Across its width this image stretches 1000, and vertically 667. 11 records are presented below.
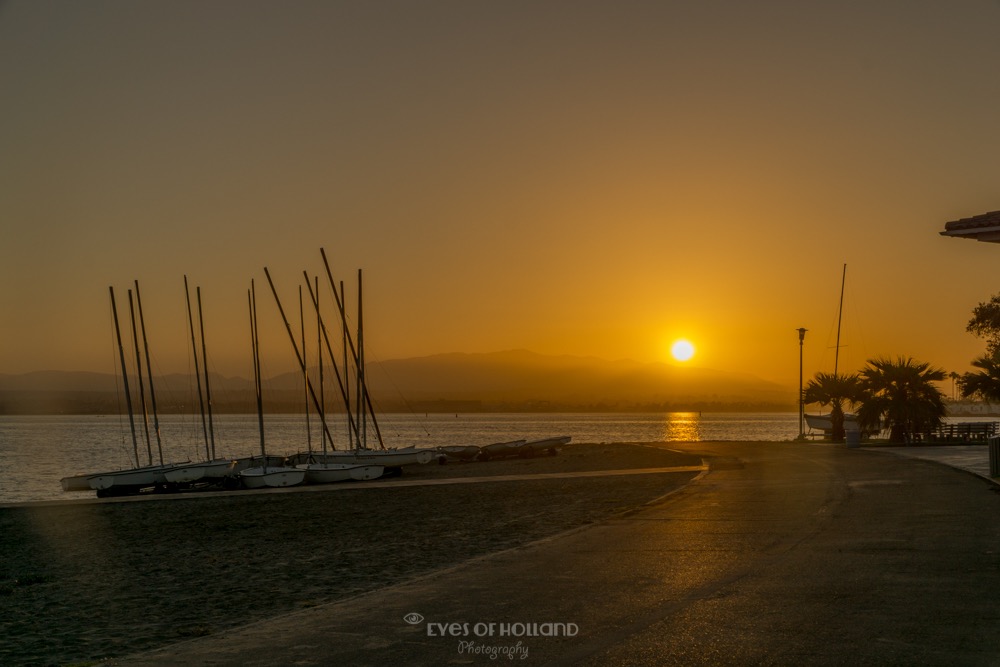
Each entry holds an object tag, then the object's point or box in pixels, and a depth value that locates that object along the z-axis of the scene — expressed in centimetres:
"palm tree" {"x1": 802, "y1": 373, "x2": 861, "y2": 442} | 5647
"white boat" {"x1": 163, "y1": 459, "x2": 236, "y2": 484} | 4316
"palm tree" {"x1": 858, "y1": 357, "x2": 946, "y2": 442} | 4719
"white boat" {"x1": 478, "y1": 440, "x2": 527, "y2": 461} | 5700
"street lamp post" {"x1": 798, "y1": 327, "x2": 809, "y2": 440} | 6083
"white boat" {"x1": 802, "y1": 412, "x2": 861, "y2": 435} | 7879
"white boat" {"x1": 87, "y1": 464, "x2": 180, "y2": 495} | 4194
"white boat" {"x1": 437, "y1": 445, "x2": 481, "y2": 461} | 5759
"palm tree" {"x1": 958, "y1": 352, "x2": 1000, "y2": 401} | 3269
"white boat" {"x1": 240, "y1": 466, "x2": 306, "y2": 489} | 4025
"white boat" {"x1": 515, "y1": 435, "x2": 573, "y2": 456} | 5825
